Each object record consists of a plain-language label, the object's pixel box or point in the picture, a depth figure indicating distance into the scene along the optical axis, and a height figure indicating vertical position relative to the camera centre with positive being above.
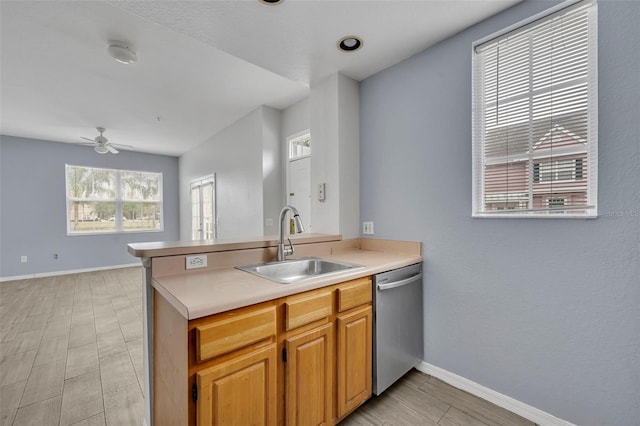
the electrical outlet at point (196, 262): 1.60 -0.31
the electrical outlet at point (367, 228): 2.53 -0.19
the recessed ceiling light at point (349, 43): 1.98 +1.23
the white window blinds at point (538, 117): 1.45 +0.53
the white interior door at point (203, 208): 5.50 +0.04
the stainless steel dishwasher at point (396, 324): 1.75 -0.81
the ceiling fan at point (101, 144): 4.71 +1.16
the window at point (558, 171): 1.48 +0.20
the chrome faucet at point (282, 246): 1.89 -0.27
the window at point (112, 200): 5.93 +0.24
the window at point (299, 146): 3.89 +0.93
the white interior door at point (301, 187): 3.78 +0.30
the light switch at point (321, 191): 2.58 +0.17
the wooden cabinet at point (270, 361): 1.05 -0.70
